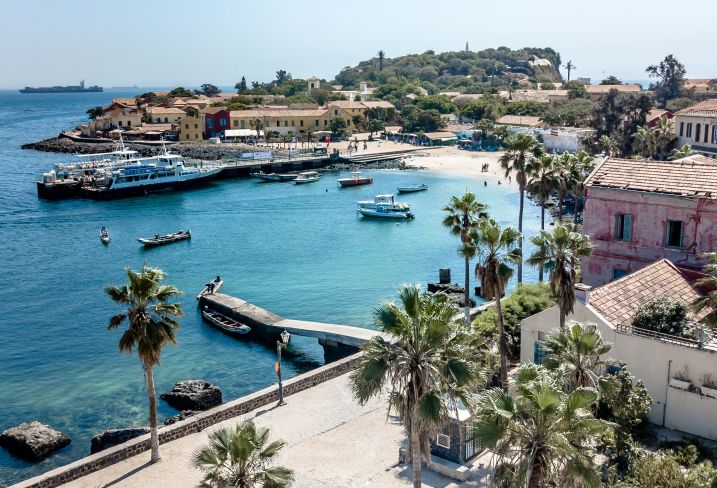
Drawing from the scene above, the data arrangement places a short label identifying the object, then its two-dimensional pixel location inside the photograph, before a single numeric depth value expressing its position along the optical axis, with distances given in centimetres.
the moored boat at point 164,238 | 7144
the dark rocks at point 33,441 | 3019
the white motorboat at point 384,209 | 8356
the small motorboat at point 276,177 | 11788
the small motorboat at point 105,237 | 7419
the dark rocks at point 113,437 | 2941
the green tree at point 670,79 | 14875
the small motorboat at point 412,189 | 9924
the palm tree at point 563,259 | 2405
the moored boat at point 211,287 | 5197
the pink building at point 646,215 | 3147
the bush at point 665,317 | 2372
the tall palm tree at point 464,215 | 3703
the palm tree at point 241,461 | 1476
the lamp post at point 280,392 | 2804
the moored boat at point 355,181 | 10750
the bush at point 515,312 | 3231
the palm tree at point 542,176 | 4369
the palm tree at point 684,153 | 5351
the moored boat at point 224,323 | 4522
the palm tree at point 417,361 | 1489
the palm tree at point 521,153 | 4322
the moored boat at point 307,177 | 11344
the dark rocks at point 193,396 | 3453
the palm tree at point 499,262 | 2698
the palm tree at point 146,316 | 2286
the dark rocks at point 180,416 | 3182
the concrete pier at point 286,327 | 3959
